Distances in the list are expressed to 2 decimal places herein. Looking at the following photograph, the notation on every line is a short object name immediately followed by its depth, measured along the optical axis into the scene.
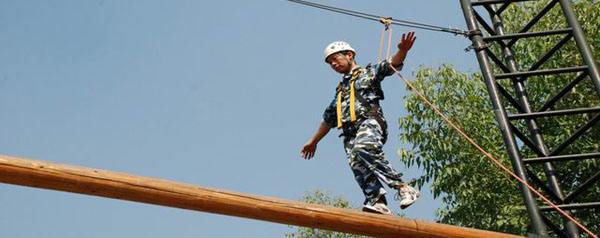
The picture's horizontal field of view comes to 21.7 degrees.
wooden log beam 9.14
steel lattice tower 12.77
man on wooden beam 11.50
